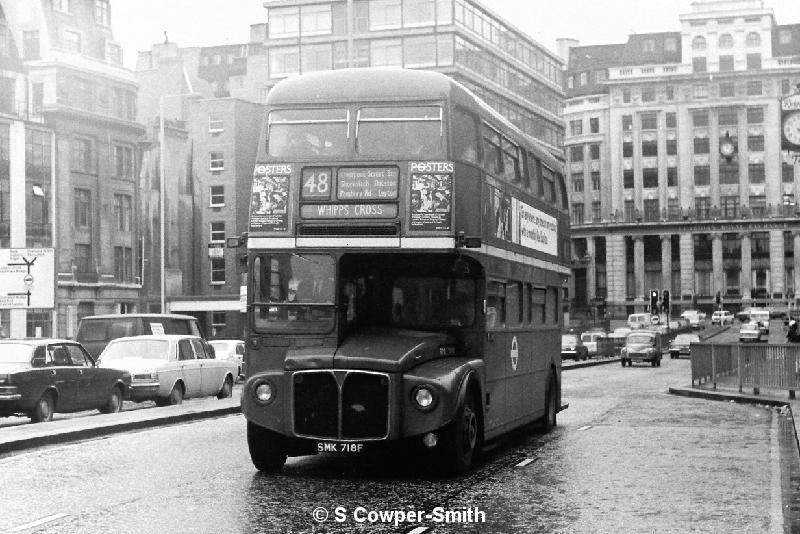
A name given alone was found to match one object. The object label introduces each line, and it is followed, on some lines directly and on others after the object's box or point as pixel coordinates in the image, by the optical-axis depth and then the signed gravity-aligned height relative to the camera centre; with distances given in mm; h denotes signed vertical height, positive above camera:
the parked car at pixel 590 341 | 74750 -2310
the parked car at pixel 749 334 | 81612 -2120
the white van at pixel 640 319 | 109188 -1520
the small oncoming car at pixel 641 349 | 58094 -2171
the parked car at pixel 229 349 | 42188 -1416
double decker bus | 13133 +382
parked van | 35000 -551
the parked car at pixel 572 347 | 68250 -2401
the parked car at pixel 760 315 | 108312 -1238
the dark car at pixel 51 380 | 22484 -1332
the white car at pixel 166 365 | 26984 -1268
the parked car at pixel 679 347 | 73062 -2604
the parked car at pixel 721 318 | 112062 -1490
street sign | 33781 +856
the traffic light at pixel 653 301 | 69750 +45
